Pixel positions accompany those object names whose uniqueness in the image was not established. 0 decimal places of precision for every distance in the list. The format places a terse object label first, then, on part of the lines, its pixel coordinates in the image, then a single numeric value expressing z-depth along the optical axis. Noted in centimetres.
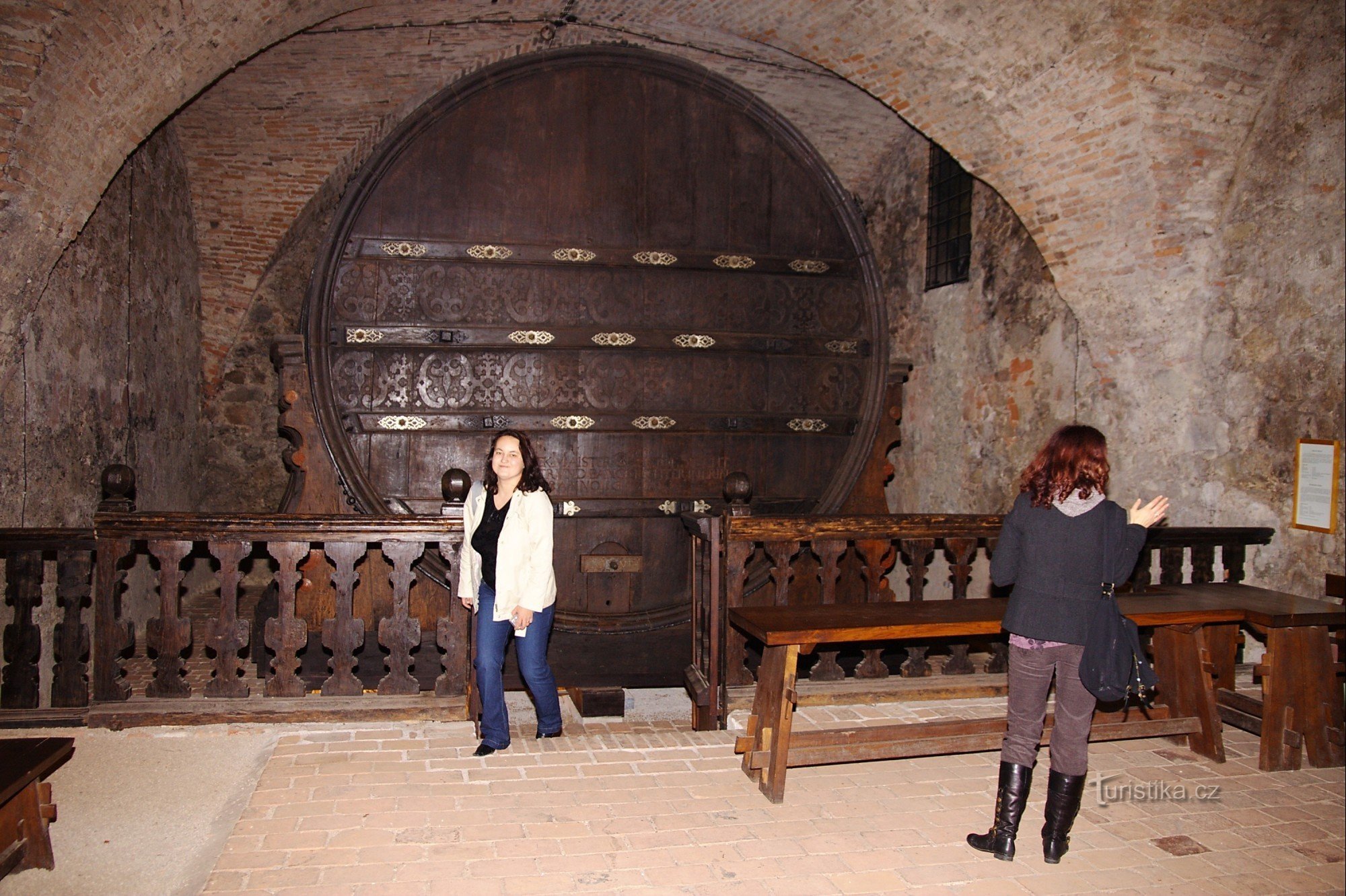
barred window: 629
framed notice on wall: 409
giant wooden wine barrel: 423
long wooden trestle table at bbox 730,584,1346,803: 309
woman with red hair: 267
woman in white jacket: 348
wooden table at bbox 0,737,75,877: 244
